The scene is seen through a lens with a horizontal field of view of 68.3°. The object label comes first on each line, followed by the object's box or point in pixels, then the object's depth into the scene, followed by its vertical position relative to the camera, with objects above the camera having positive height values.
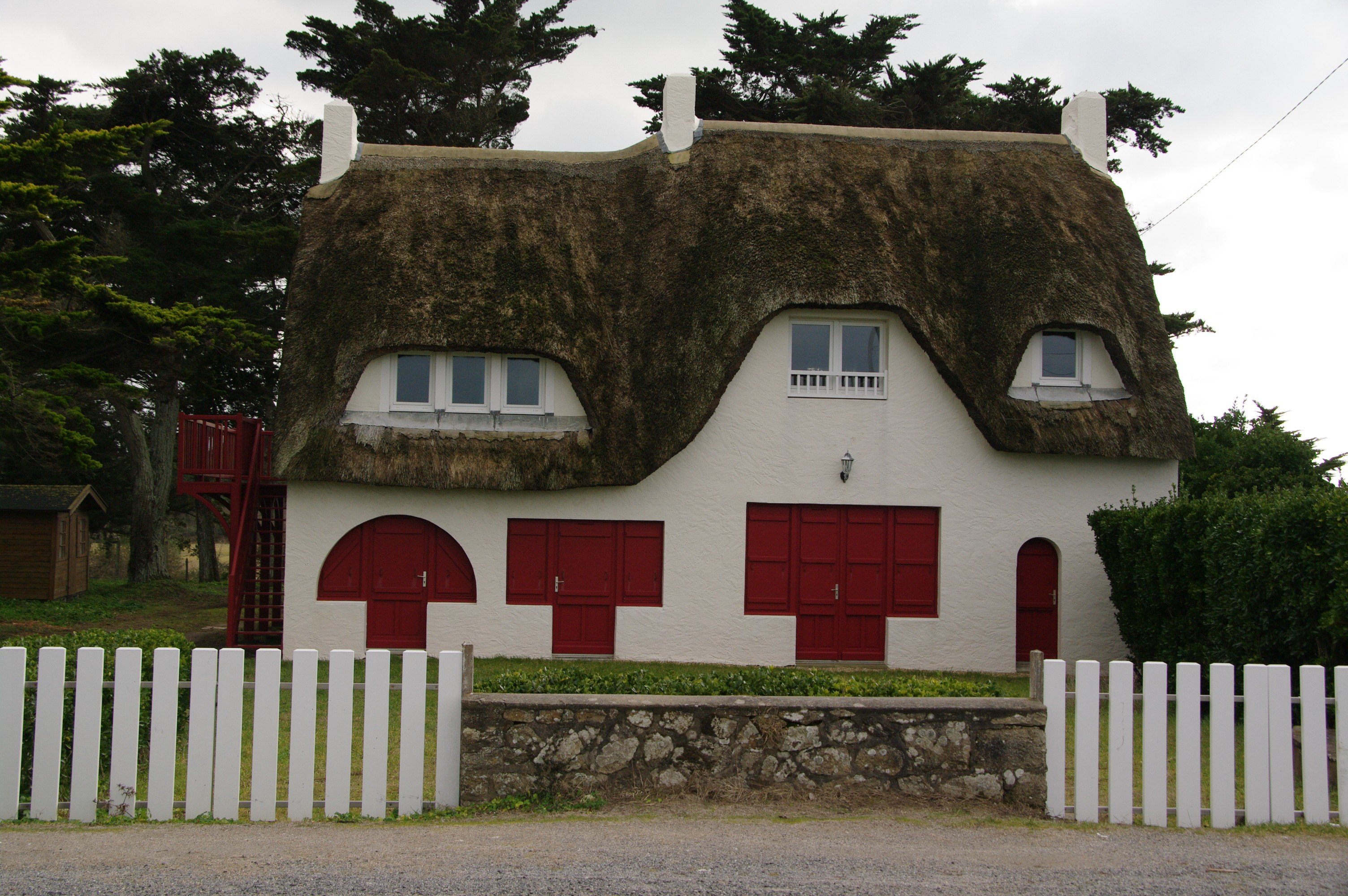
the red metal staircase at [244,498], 13.62 +0.15
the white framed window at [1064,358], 14.23 +2.38
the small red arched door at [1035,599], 14.10 -1.07
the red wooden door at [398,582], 13.58 -0.96
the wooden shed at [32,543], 21.95 -0.86
